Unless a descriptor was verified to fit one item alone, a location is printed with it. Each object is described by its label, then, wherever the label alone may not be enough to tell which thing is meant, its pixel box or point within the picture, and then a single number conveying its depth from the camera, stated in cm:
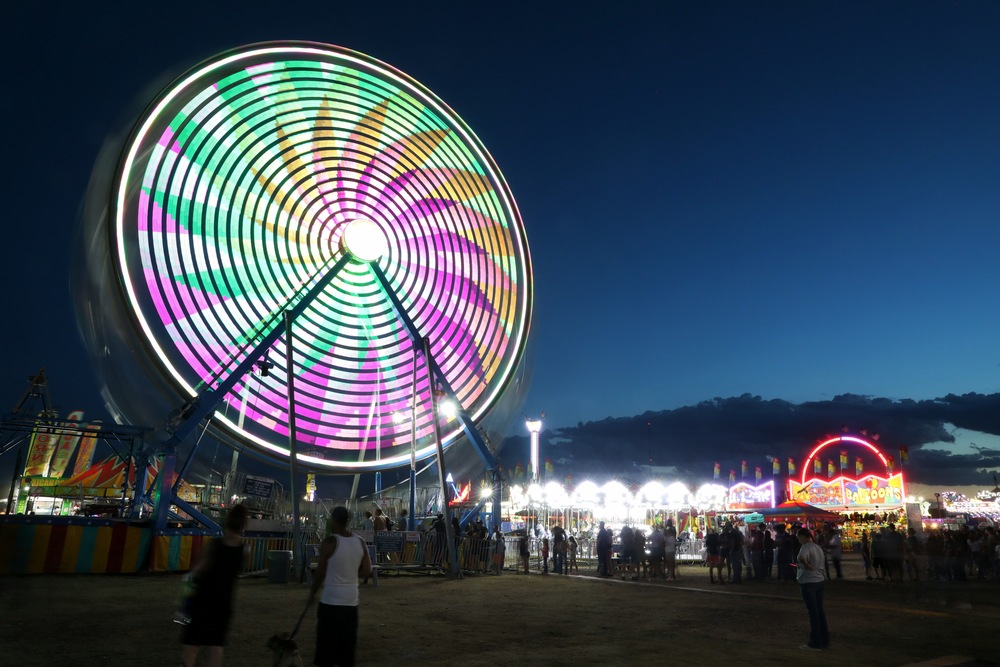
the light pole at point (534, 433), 4306
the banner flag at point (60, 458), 4059
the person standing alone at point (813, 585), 720
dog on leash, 403
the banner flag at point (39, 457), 3866
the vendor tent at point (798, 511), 3046
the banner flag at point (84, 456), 4066
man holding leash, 430
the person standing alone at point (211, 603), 418
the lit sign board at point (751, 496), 5909
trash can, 1383
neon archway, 5284
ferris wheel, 1744
